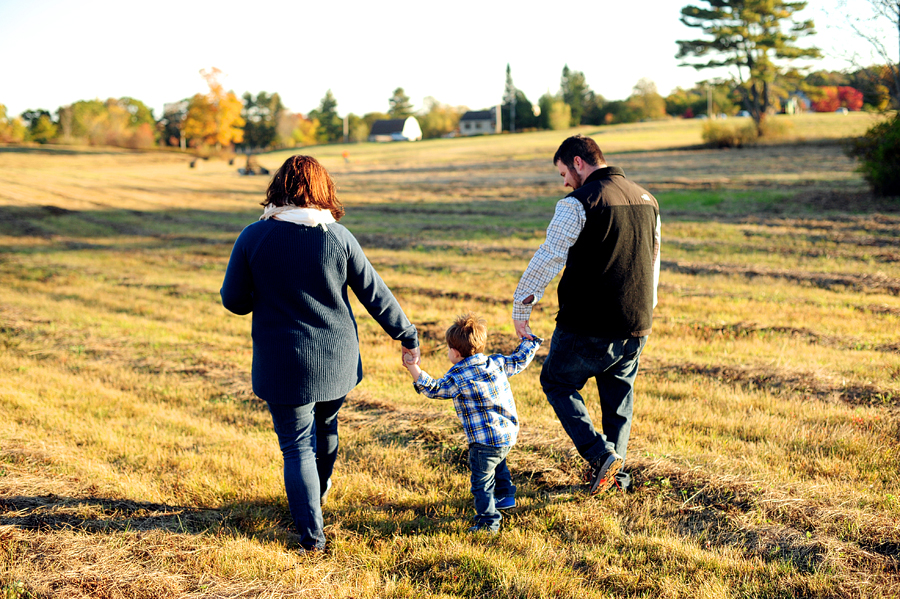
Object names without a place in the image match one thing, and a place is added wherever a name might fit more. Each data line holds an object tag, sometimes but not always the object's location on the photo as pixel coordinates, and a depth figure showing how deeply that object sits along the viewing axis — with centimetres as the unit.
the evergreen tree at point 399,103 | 10606
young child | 350
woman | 317
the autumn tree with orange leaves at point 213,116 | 7094
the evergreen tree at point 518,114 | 8288
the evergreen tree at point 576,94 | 8175
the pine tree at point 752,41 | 4484
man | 359
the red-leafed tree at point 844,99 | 8060
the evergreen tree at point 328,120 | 9038
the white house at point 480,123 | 9006
